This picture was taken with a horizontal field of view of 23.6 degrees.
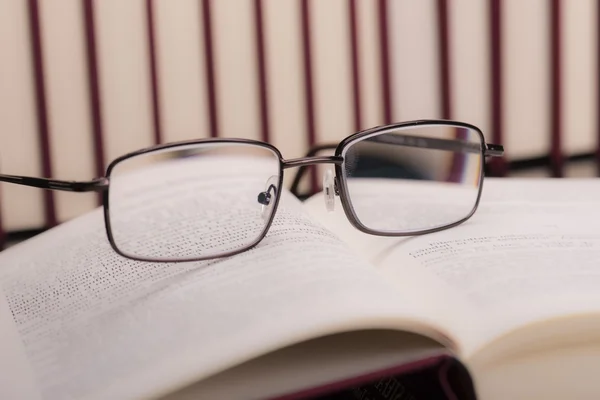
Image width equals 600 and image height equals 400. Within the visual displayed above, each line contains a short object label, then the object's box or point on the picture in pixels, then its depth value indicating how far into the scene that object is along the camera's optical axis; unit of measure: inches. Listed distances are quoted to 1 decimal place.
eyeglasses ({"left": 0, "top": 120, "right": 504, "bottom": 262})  16.6
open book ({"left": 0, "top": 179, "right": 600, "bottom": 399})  14.3
